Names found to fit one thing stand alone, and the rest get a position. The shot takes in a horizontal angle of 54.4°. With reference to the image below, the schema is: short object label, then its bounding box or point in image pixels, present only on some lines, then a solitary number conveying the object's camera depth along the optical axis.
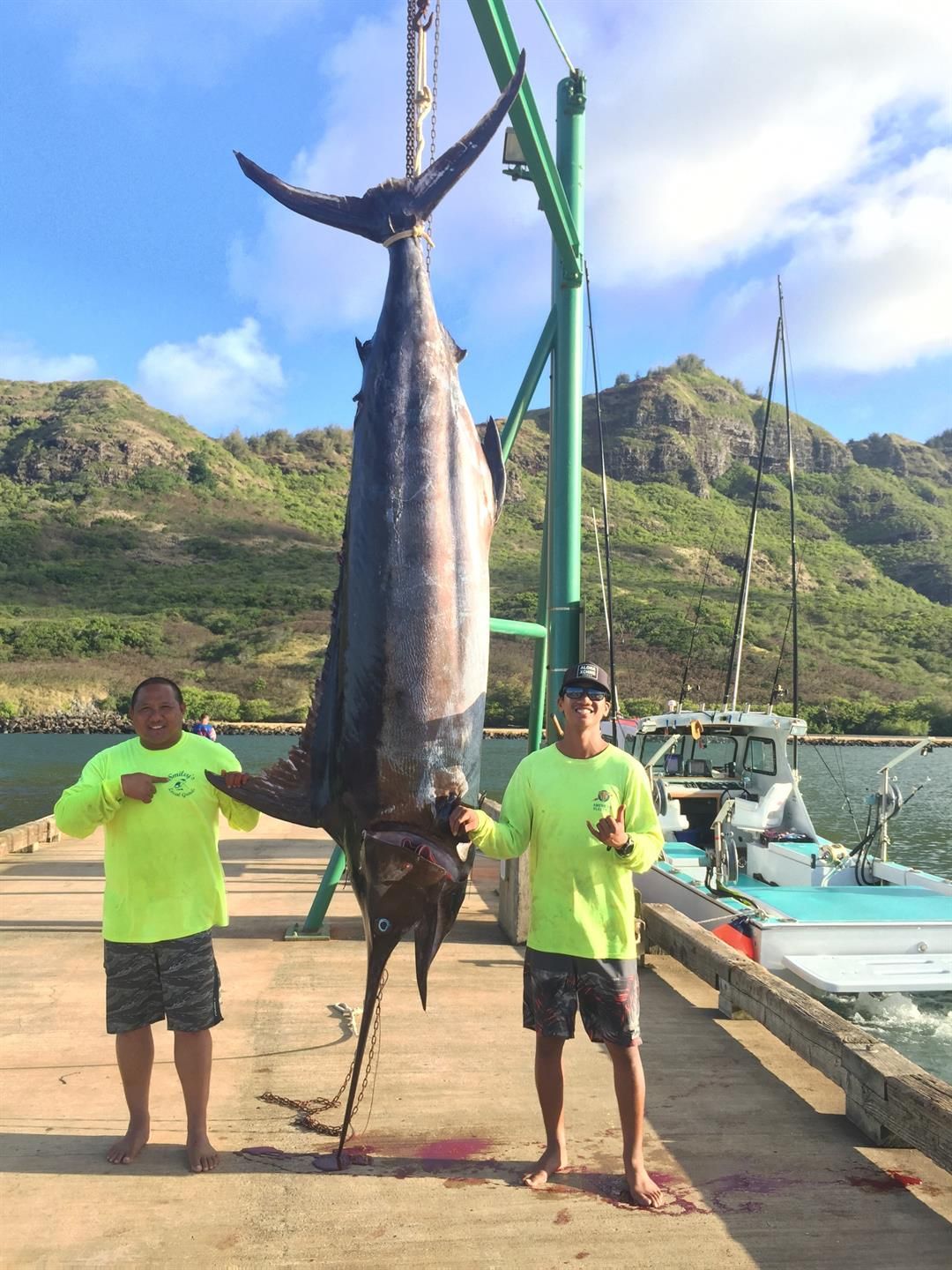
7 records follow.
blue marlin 2.24
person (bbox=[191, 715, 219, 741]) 12.15
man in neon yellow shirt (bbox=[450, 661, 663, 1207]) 2.34
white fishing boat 6.03
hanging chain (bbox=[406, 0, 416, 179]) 3.04
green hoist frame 4.34
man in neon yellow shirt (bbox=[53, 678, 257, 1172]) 2.42
